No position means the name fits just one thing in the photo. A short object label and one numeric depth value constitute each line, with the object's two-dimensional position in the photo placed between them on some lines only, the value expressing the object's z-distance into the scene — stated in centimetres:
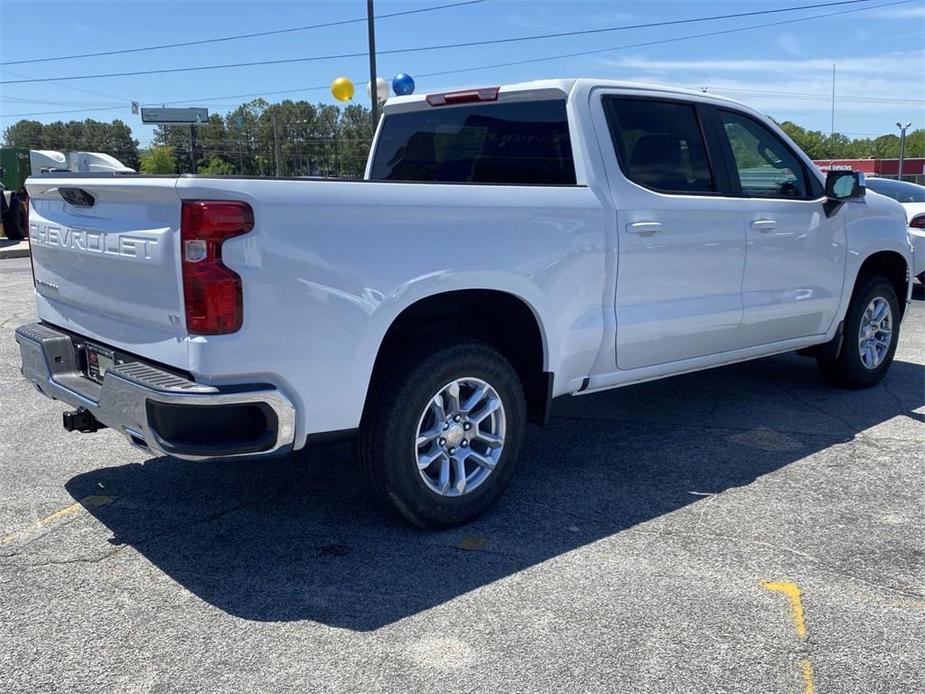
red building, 8124
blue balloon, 1759
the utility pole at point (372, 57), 1911
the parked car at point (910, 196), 1140
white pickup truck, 325
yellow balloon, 1911
